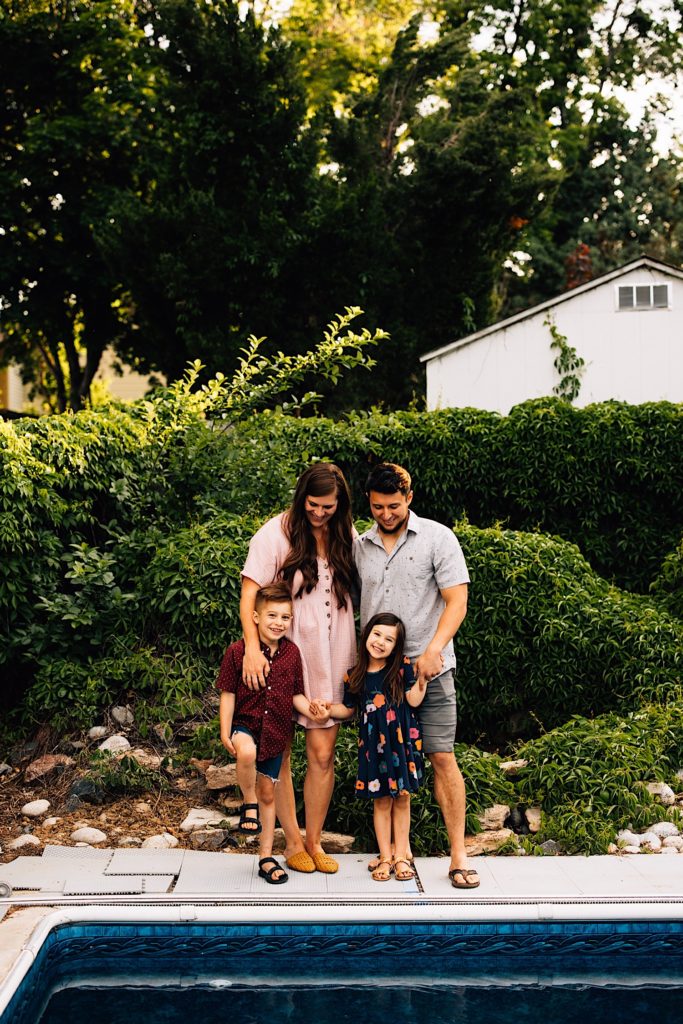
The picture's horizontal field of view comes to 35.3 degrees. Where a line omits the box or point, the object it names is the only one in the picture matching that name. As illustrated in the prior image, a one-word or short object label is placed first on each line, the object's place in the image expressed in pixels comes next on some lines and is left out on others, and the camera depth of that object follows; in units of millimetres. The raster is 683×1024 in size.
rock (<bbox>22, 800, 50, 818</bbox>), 5508
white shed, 14680
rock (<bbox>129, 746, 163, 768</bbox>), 5914
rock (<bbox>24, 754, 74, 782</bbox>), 5924
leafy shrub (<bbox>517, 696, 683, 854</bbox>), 5094
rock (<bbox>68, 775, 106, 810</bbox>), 5625
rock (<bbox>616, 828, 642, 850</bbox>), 4996
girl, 4461
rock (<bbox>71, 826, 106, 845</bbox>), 5141
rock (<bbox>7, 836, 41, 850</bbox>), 5055
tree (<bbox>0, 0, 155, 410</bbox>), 20641
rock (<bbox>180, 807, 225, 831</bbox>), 5277
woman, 4582
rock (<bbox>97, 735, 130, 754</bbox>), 6043
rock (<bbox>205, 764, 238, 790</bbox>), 5578
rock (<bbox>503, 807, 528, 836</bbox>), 5262
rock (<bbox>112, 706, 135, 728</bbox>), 6312
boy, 4465
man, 4432
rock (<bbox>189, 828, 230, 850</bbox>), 5062
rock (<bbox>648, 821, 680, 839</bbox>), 5124
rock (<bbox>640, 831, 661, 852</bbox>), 4980
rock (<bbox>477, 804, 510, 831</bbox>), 5188
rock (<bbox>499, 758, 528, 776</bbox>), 5789
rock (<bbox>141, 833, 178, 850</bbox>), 5023
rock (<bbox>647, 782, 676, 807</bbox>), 5508
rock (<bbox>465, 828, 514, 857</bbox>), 4928
